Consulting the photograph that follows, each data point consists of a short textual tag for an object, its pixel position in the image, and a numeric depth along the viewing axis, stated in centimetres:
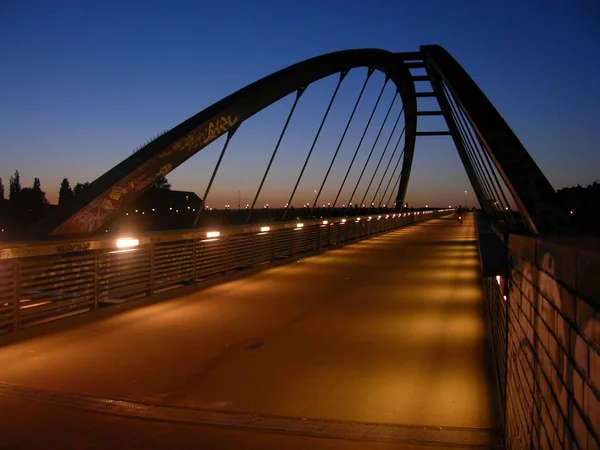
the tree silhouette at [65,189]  9638
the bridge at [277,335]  323
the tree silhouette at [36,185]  12376
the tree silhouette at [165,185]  8274
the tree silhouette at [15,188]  11563
